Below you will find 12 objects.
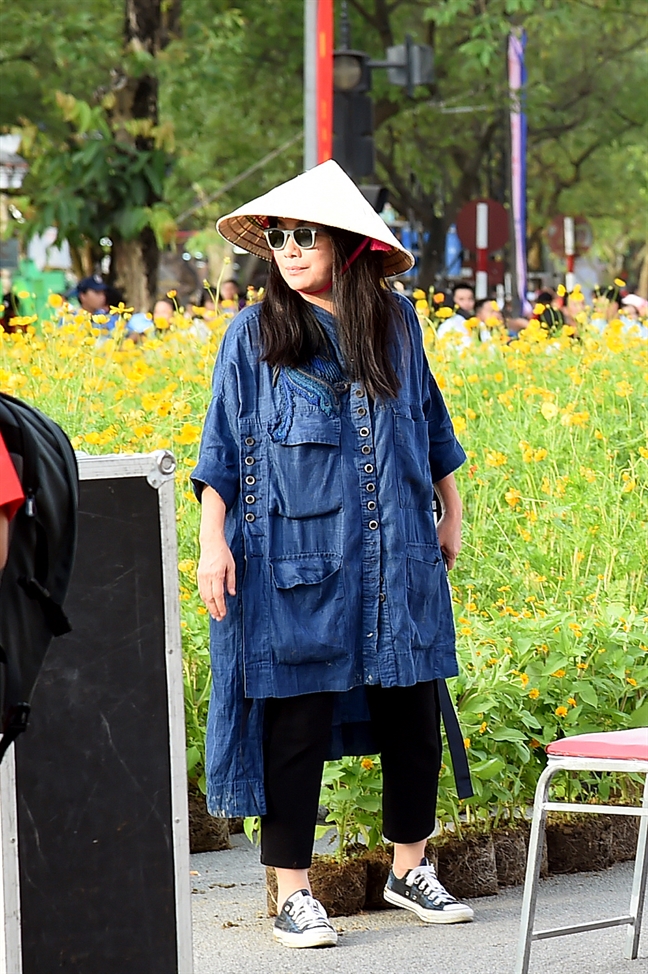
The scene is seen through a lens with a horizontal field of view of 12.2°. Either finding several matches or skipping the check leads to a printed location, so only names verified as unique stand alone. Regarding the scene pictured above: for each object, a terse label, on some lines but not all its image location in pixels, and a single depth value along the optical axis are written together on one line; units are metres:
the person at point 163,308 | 24.33
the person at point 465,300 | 30.64
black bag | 4.14
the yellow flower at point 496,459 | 11.74
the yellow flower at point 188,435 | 10.33
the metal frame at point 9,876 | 5.27
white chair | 6.03
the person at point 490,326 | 16.49
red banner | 19.93
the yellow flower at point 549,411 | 12.79
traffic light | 22.96
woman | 7.04
